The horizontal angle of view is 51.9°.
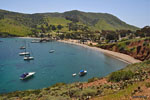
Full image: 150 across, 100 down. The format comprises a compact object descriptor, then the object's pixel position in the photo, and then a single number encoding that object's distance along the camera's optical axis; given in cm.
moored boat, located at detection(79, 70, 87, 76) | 6360
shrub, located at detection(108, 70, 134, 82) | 2847
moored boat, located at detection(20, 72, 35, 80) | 5886
